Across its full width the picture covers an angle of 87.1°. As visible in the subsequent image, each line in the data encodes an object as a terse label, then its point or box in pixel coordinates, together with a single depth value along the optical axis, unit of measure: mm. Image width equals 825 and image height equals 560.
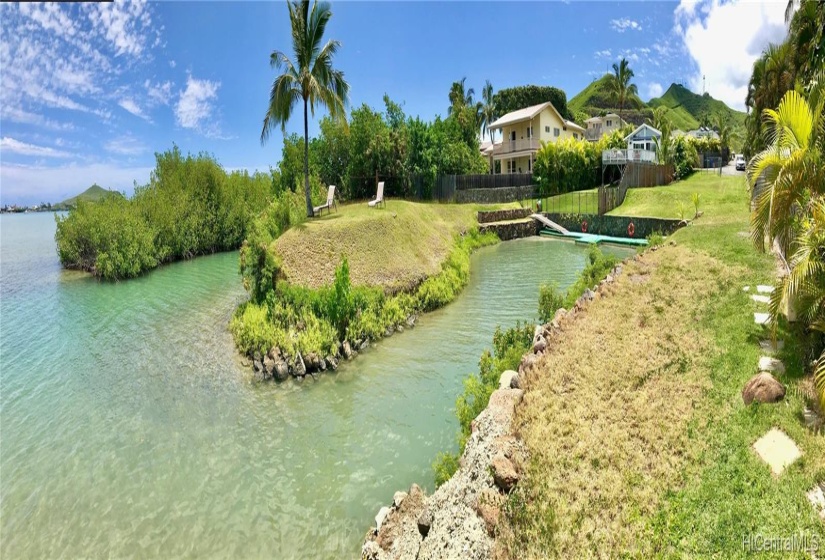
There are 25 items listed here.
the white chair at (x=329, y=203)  21844
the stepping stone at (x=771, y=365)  6250
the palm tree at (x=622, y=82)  58812
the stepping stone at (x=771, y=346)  6809
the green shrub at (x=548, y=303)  11656
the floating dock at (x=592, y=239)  27688
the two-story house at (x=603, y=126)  64000
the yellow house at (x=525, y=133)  45375
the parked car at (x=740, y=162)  44297
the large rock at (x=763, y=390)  5558
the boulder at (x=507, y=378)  7492
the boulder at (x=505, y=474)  4863
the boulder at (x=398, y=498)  6058
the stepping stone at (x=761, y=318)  7712
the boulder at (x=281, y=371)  11469
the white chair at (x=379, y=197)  23550
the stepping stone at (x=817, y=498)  3914
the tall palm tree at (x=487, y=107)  67438
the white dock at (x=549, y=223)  33344
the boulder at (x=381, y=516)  5971
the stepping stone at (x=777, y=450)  4578
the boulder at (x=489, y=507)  4527
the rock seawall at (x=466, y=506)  4605
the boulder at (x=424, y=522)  5191
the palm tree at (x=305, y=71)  18172
